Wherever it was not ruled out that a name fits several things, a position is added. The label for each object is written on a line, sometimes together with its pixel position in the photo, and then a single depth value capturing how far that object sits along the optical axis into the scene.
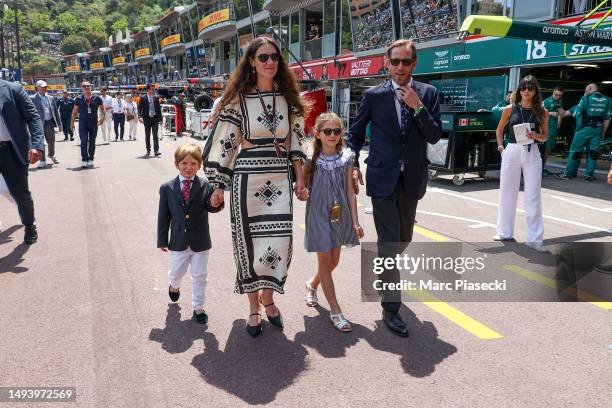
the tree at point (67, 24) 150.00
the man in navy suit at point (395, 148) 3.53
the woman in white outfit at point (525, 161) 5.68
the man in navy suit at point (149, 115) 14.70
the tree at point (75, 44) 128.88
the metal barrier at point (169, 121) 22.71
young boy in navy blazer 3.77
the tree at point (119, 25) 129.98
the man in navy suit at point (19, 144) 5.64
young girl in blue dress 3.65
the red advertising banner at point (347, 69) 22.05
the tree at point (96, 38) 132.25
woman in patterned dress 3.40
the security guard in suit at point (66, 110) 19.88
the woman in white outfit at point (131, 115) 20.75
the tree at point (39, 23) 157.10
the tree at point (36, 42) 151.50
